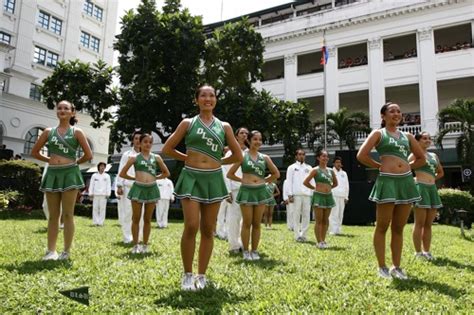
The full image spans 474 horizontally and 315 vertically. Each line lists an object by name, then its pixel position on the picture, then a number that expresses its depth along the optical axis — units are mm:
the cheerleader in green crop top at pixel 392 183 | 5246
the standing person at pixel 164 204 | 14602
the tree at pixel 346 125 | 27078
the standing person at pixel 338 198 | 12445
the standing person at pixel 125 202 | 8820
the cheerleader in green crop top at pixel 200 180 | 4395
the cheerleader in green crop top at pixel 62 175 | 5844
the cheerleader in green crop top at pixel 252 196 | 6605
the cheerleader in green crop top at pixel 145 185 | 7215
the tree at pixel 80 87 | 21281
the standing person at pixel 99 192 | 14391
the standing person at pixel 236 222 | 7329
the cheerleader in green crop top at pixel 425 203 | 7004
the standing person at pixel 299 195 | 10430
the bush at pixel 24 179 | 17359
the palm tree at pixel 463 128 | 22484
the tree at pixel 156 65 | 20844
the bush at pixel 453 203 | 18625
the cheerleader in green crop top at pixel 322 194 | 8711
